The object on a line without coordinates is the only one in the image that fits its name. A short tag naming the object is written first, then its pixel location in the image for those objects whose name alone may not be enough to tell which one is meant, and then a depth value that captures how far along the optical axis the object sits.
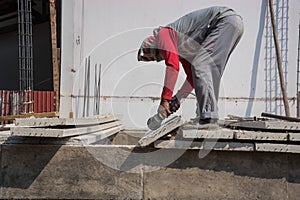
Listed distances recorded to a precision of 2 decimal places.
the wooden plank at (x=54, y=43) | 5.06
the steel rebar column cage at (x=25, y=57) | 5.19
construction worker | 2.29
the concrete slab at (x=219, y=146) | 2.09
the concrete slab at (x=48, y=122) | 2.15
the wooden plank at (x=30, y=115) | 4.36
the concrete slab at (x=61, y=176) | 2.15
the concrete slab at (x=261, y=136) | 2.09
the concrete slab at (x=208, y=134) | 2.10
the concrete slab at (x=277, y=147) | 2.06
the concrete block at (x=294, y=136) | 2.08
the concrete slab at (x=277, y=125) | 2.14
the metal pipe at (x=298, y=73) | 4.84
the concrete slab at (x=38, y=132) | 2.06
